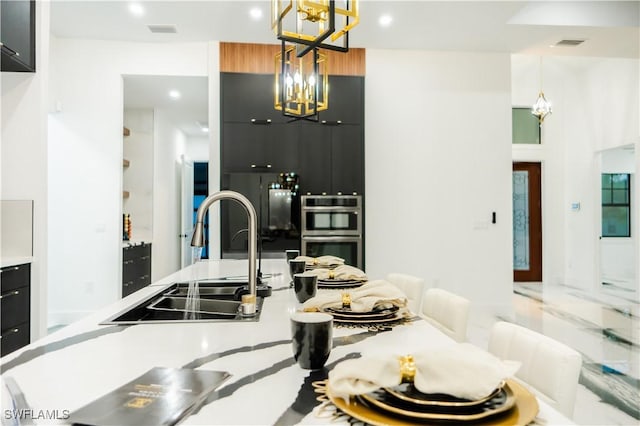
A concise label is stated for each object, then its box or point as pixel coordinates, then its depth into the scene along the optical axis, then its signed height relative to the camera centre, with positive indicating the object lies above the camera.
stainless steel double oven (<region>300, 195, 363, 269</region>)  4.57 -0.16
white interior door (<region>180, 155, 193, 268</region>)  7.46 +0.03
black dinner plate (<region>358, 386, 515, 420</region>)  0.53 -0.26
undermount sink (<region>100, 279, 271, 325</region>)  1.28 -0.32
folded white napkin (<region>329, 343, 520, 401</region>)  0.56 -0.22
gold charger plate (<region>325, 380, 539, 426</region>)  0.54 -0.27
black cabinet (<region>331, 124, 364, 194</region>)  4.74 +0.57
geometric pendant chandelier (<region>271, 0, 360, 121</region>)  1.51 +0.74
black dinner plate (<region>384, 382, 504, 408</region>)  0.55 -0.25
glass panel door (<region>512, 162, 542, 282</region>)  7.62 -0.15
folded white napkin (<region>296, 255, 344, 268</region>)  2.26 -0.27
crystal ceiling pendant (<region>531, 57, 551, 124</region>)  5.84 +1.39
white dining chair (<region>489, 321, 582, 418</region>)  0.85 -0.33
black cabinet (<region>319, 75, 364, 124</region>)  4.75 +1.23
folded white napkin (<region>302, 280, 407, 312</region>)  1.16 -0.25
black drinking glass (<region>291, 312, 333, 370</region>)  0.76 -0.23
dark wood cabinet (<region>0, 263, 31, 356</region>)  2.42 -0.55
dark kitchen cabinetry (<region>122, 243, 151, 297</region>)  4.98 -0.69
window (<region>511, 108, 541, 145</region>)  7.51 +1.42
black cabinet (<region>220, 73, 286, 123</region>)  4.63 +1.22
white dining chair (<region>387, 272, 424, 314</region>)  1.84 -0.34
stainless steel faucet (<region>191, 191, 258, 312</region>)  1.12 -0.02
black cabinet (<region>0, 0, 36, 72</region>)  2.46 +1.06
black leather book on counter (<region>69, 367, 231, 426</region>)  0.57 -0.28
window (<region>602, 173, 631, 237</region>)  7.89 +0.09
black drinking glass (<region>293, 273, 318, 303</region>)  1.39 -0.24
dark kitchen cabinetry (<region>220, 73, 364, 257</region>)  4.57 +0.68
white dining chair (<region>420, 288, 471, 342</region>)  1.41 -0.35
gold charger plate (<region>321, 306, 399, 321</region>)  1.12 -0.27
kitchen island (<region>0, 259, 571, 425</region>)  0.62 -0.29
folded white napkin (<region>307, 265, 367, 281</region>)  1.82 -0.27
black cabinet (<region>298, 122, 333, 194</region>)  4.72 +0.60
